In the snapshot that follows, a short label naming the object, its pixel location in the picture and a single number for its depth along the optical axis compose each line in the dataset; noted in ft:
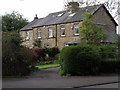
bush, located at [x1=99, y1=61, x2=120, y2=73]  50.52
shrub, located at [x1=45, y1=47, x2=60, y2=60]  89.92
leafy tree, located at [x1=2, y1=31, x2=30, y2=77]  46.20
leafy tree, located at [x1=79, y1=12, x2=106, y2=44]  77.83
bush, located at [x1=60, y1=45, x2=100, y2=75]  47.53
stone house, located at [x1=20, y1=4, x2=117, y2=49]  99.41
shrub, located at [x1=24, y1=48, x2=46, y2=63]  48.11
